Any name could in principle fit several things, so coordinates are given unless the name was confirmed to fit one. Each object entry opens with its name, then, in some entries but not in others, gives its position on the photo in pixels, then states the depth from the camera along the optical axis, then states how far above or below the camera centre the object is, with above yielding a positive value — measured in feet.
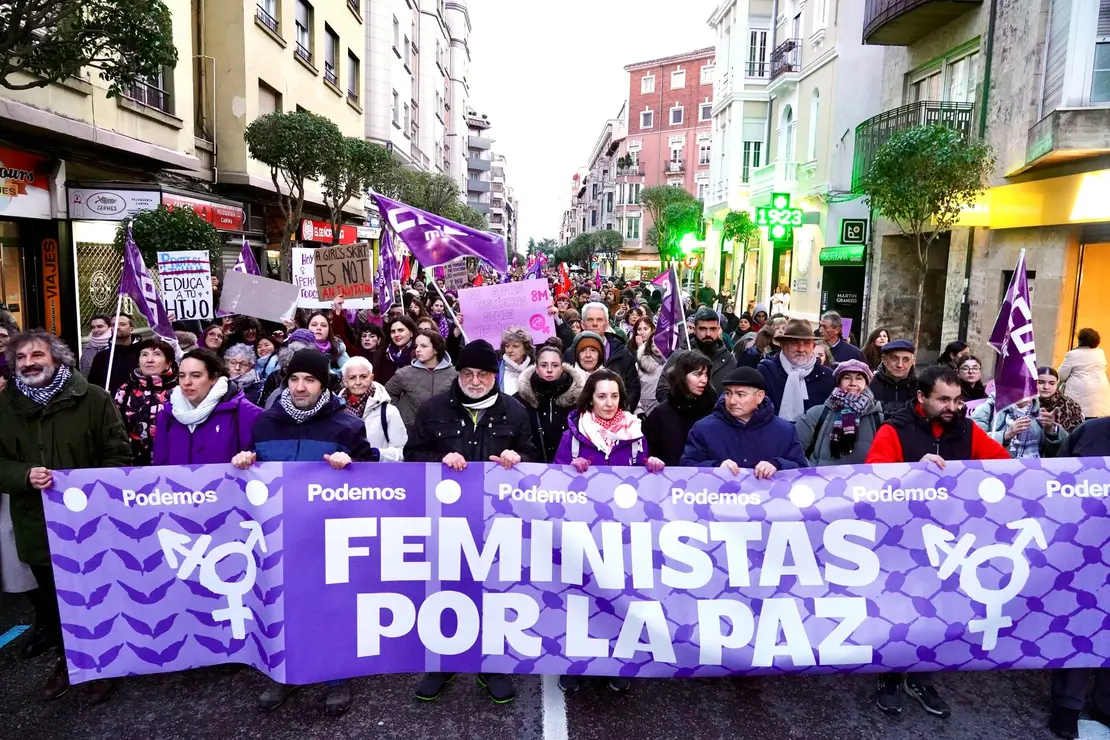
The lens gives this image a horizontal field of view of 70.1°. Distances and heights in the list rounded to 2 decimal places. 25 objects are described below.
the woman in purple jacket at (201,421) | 14.58 -2.56
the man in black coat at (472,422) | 14.94 -2.53
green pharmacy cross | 74.08 +7.51
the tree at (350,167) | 54.80 +8.73
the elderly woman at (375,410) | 17.25 -2.75
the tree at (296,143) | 52.95 +9.58
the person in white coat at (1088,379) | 26.78 -2.60
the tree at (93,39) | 21.59 +6.98
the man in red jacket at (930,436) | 13.97 -2.47
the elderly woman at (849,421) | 16.60 -2.61
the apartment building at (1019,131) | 37.58 +8.91
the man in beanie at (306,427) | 13.88 -2.52
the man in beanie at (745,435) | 14.15 -2.52
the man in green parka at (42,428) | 13.69 -2.59
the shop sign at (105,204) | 40.88 +4.03
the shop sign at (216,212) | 46.50 +4.82
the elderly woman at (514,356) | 22.27 -1.90
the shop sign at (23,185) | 34.88 +4.32
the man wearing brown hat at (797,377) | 21.24 -2.19
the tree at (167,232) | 35.37 +2.26
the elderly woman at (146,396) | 17.70 -2.58
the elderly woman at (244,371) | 21.59 -2.38
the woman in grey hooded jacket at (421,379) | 21.15 -2.44
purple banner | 13.03 -4.63
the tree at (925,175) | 42.11 +6.68
